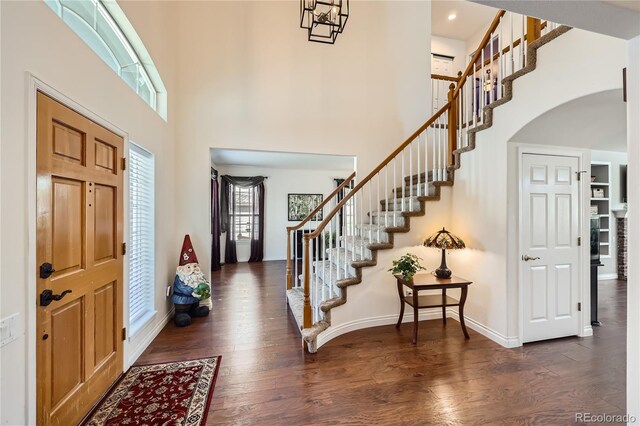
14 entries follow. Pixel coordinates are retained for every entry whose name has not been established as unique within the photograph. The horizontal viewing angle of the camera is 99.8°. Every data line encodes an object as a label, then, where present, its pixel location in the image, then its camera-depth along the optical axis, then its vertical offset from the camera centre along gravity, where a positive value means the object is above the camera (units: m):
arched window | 1.87 +1.51
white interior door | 2.88 -0.36
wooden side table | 2.90 -0.92
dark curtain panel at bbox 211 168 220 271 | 6.53 -0.15
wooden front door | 1.50 -0.32
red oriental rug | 1.83 -1.39
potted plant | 2.90 -0.58
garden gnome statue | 3.39 -0.99
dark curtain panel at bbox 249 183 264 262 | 7.53 -0.25
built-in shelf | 5.43 +0.19
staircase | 2.73 +0.37
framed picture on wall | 7.90 +0.25
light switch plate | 1.22 -0.55
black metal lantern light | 2.70 +2.07
